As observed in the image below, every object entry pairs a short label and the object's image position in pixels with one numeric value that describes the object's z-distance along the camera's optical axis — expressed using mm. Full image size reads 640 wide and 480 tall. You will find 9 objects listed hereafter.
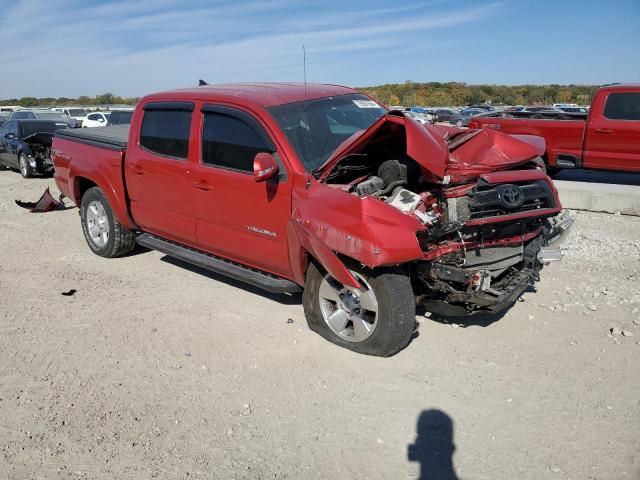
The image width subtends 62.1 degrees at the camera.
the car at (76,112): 31892
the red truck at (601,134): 9531
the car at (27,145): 13469
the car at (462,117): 28700
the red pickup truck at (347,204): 3732
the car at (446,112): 34278
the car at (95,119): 25922
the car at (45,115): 17034
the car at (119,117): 20953
